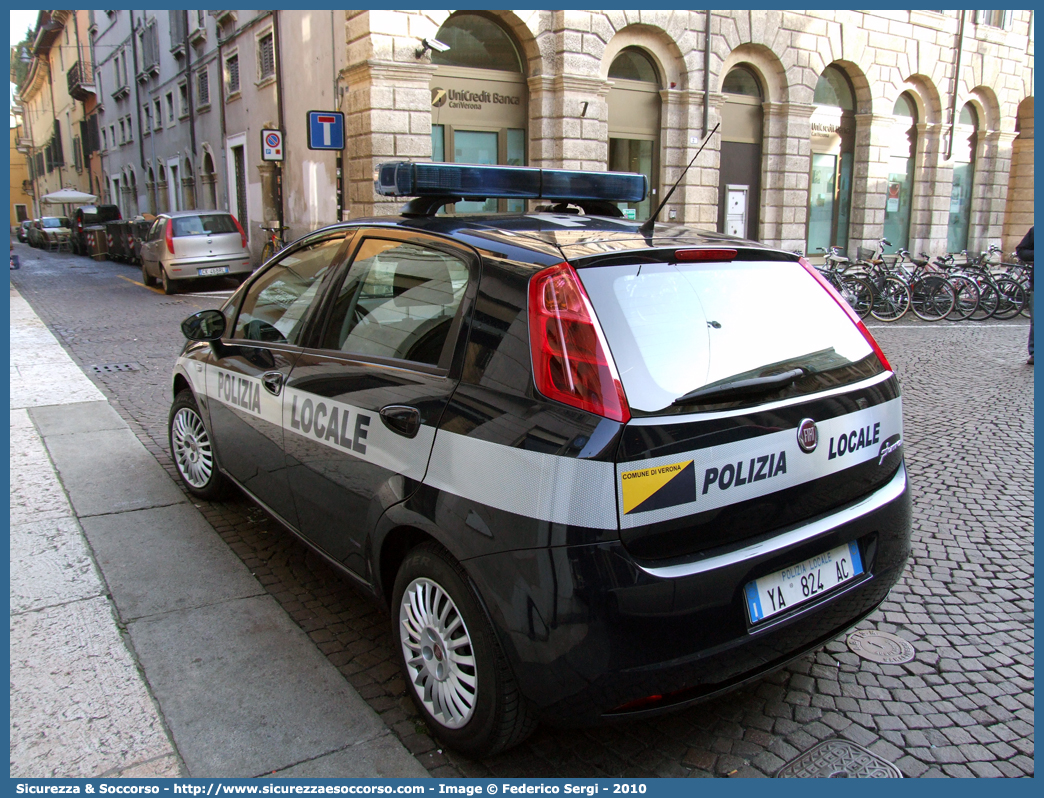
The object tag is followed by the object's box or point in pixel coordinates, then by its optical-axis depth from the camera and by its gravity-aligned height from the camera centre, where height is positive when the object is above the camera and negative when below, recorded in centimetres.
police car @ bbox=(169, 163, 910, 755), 210 -66
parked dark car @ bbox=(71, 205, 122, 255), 3272 +27
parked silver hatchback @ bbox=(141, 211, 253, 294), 1650 -46
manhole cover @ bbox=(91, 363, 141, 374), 852 -146
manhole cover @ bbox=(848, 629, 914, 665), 306 -158
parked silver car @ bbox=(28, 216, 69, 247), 4023 +0
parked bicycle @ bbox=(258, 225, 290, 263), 1848 -38
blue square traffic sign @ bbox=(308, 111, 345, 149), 1293 +145
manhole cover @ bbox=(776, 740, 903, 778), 241 -158
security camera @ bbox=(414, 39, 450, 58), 1459 +308
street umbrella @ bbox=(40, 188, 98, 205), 3962 +136
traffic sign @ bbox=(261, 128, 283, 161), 1581 +151
